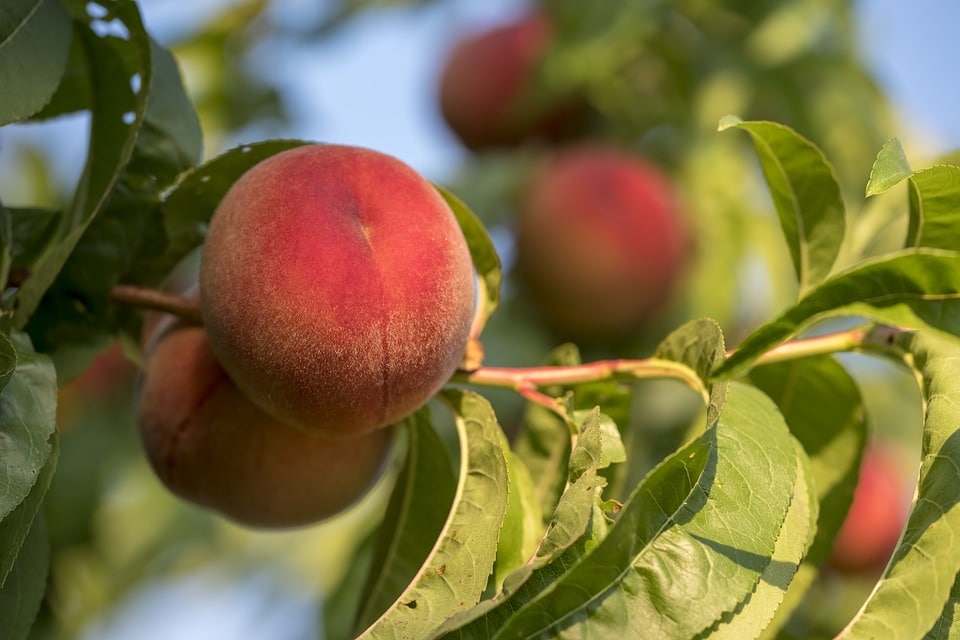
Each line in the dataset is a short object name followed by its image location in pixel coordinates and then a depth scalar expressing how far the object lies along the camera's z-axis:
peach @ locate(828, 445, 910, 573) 1.79
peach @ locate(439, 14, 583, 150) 1.99
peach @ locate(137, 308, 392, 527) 1.16
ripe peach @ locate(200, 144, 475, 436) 1.12
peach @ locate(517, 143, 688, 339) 1.81
